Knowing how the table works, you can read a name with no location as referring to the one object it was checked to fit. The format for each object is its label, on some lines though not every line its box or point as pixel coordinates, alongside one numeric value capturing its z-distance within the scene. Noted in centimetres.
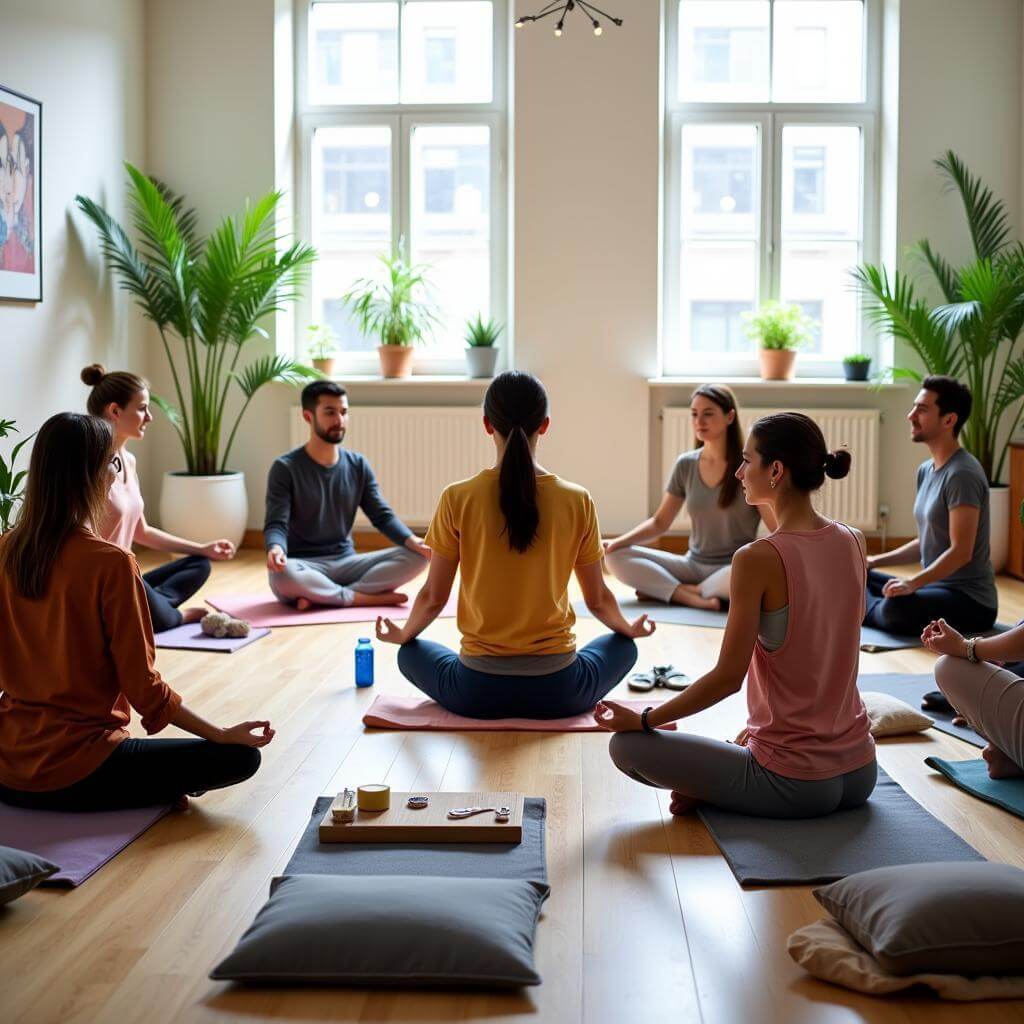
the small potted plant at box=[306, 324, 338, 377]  735
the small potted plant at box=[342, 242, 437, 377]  731
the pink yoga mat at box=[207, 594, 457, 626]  521
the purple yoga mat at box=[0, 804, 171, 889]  256
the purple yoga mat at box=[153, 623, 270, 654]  471
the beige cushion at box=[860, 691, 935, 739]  356
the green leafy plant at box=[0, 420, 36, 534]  432
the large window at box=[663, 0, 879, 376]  733
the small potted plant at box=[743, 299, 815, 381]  712
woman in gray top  534
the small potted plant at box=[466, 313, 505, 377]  727
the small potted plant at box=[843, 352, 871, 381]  708
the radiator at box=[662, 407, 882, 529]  709
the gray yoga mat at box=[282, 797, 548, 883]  253
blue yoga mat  296
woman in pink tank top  271
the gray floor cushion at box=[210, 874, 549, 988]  209
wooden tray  269
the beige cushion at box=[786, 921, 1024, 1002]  205
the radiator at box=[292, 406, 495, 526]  726
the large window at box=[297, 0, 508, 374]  747
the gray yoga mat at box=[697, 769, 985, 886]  255
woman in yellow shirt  354
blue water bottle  418
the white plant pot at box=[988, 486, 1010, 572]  650
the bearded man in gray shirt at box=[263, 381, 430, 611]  543
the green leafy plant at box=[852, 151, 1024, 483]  634
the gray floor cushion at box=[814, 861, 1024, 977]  208
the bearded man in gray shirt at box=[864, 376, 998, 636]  450
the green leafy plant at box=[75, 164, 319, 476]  663
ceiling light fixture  674
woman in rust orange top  265
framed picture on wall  563
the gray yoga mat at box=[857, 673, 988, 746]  376
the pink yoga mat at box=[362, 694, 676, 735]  363
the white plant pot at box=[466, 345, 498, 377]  727
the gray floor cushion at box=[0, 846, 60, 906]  233
